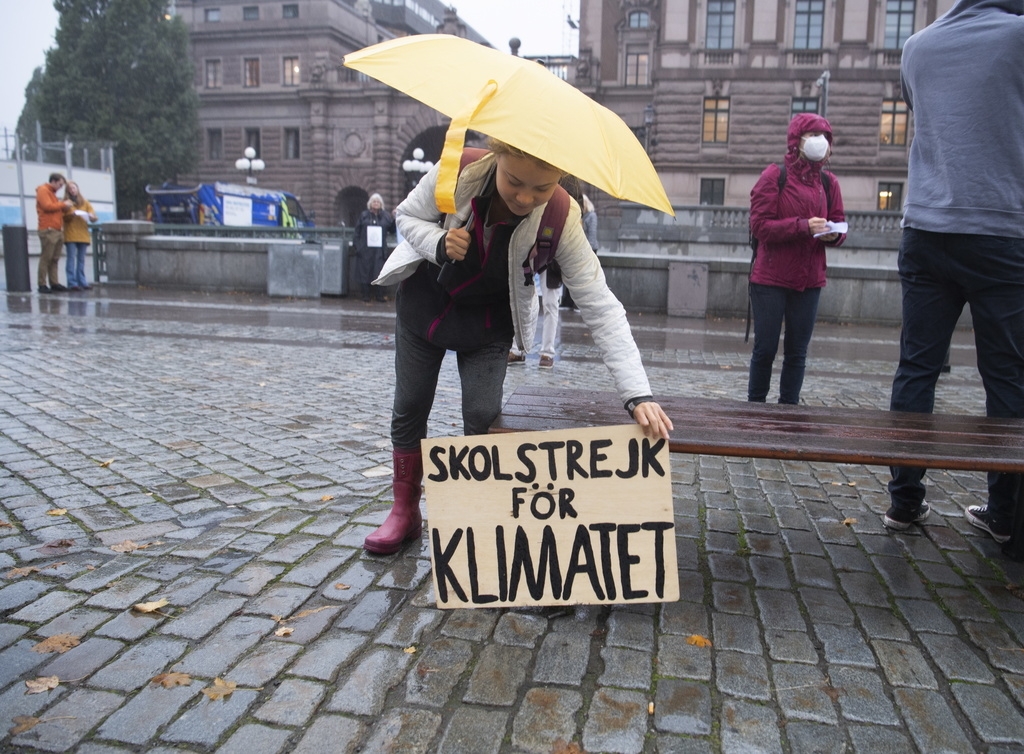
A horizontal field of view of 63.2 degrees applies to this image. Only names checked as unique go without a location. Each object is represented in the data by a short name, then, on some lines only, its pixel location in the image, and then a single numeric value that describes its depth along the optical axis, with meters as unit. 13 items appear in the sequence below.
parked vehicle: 34.91
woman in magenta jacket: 5.00
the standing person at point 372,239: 15.12
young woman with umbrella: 2.57
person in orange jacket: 14.51
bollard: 14.62
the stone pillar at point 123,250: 16.78
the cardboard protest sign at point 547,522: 2.62
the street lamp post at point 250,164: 41.14
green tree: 46.41
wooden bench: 2.61
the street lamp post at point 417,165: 35.75
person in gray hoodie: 3.17
